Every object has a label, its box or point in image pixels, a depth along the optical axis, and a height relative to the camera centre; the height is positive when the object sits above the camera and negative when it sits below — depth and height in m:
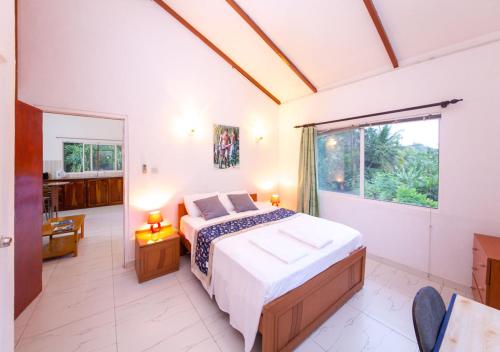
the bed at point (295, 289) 1.45 -0.96
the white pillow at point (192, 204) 3.03 -0.45
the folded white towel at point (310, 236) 2.02 -0.66
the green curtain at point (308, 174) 3.67 +0.02
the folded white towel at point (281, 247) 1.77 -0.70
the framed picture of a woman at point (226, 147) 3.57 +0.50
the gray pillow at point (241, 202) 3.27 -0.46
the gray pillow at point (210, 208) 2.91 -0.49
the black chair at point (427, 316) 0.79 -0.62
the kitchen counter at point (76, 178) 5.17 -0.13
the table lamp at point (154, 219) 2.71 -0.60
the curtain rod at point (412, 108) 2.28 +0.86
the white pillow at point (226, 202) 3.34 -0.46
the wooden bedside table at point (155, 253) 2.42 -0.99
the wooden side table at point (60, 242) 2.88 -1.09
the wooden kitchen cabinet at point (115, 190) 5.95 -0.49
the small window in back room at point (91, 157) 5.79 +0.50
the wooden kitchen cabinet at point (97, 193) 5.60 -0.54
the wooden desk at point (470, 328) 0.81 -0.67
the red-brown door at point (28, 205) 1.85 -0.32
